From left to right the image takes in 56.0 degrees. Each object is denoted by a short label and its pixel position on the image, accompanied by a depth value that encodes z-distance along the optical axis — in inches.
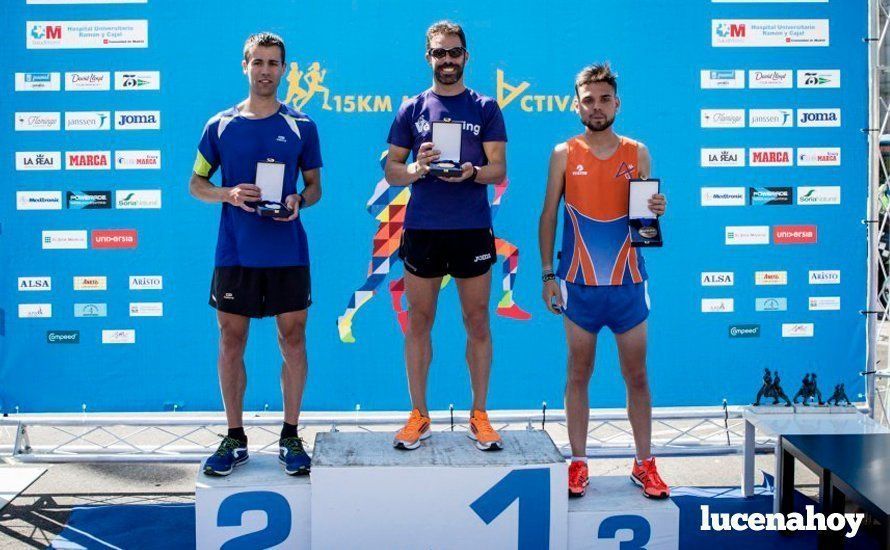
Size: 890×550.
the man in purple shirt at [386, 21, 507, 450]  129.4
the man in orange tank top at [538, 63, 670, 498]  132.7
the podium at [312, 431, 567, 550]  120.9
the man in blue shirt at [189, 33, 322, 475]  132.7
